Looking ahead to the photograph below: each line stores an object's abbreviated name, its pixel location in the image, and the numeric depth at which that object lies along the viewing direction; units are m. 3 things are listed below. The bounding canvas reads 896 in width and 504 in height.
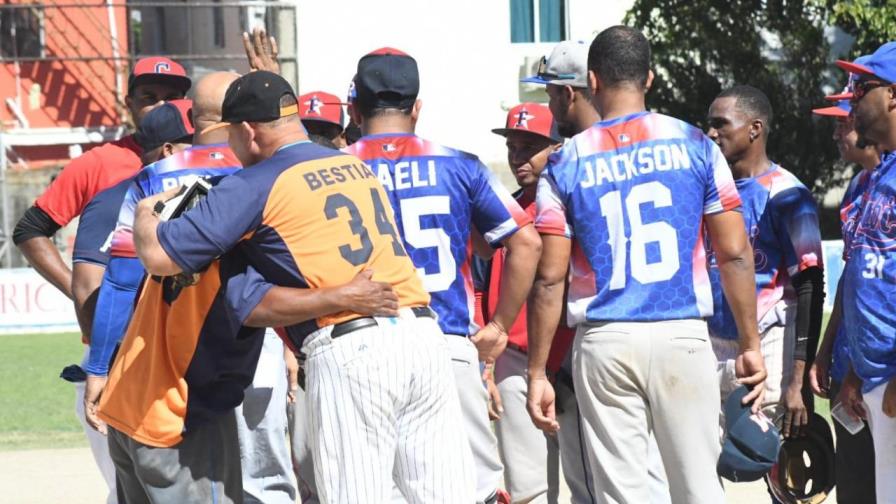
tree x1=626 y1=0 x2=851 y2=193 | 47.66
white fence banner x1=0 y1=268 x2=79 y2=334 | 38.67
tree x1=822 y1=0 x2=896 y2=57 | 43.45
